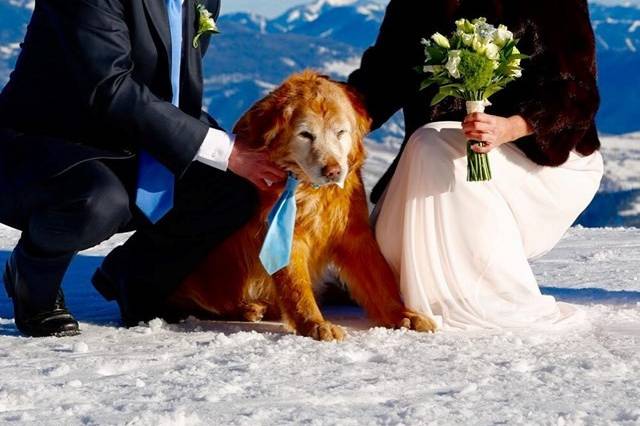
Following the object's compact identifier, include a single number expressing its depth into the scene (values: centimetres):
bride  740
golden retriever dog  689
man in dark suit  677
